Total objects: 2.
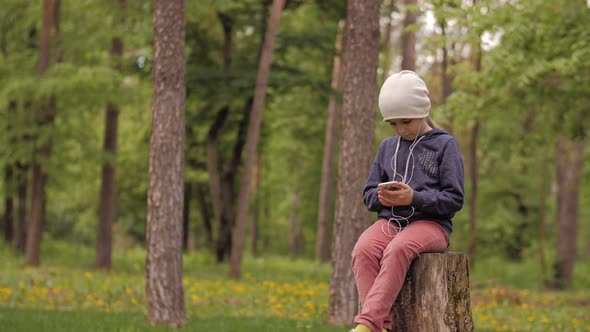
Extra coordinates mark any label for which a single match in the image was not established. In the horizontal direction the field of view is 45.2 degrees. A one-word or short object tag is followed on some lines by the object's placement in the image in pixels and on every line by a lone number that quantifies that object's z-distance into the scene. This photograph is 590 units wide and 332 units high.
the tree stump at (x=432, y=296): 5.10
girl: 4.76
